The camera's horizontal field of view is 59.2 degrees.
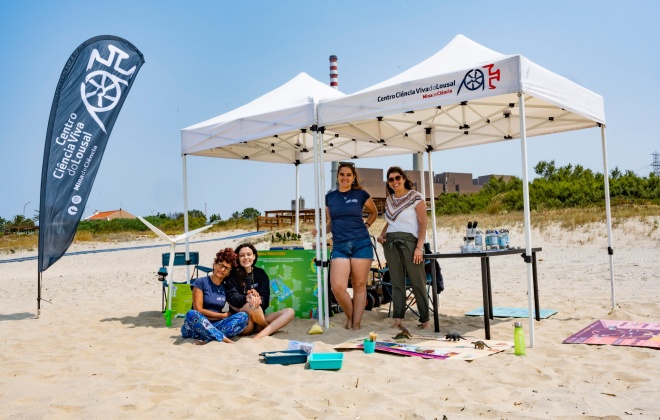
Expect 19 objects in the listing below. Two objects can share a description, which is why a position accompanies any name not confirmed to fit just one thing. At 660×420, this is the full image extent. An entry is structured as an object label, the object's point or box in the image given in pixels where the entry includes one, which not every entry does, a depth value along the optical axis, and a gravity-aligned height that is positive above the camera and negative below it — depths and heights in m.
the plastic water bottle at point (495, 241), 5.38 -0.08
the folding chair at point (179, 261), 7.32 -0.25
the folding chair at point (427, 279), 6.06 -0.48
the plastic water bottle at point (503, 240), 5.43 -0.08
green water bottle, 4.37 -0.83
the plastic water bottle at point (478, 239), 5.41 -0.06
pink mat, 4.69 -0.91
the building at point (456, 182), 51.93 +4.71
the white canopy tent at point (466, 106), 4.79 +1.29
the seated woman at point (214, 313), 5.16 -0.65
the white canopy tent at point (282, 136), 6.03 +1.30
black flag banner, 6.97 +1.37
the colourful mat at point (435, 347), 4.43 -0.92
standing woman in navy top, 5.64 -0.06
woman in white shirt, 5.52 -0.06
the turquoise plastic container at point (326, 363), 4.13 -0.89
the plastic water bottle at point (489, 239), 5.39 -0.06
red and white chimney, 36.19 +10.37
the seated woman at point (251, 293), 5.32 -0.50
